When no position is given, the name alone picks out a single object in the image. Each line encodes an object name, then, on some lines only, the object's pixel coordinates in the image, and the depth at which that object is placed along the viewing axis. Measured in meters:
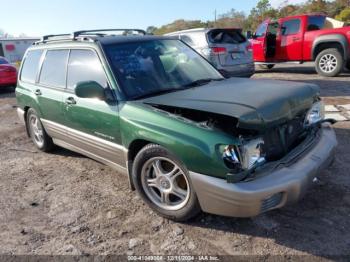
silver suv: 8.76
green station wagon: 2.74
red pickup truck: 10.17
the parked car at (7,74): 12.22
